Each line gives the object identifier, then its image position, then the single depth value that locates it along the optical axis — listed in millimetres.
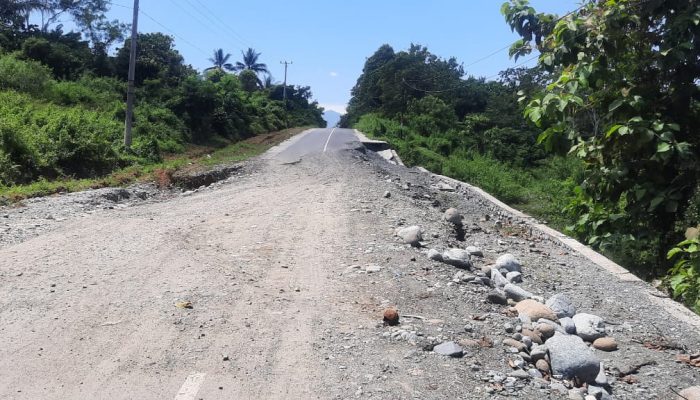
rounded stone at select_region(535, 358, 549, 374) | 4227
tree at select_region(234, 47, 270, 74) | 71312
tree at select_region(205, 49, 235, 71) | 65438
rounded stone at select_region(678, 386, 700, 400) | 4094
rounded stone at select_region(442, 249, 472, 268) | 6862
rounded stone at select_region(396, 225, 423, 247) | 7570
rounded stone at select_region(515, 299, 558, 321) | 5273
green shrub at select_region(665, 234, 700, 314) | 5770
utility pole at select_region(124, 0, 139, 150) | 18641
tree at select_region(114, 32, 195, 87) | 34844
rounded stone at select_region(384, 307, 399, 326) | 4773
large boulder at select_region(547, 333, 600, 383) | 4160
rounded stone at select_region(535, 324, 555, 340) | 4828
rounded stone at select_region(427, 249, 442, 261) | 6926
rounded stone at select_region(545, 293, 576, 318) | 5653
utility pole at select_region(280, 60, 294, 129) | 53403
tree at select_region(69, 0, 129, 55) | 40688
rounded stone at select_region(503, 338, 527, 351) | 4480
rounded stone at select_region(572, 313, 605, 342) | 5242
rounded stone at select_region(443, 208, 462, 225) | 10195
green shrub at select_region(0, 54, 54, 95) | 23078
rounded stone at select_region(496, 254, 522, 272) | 7289
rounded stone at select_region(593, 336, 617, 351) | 5043
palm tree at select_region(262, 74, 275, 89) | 71962
